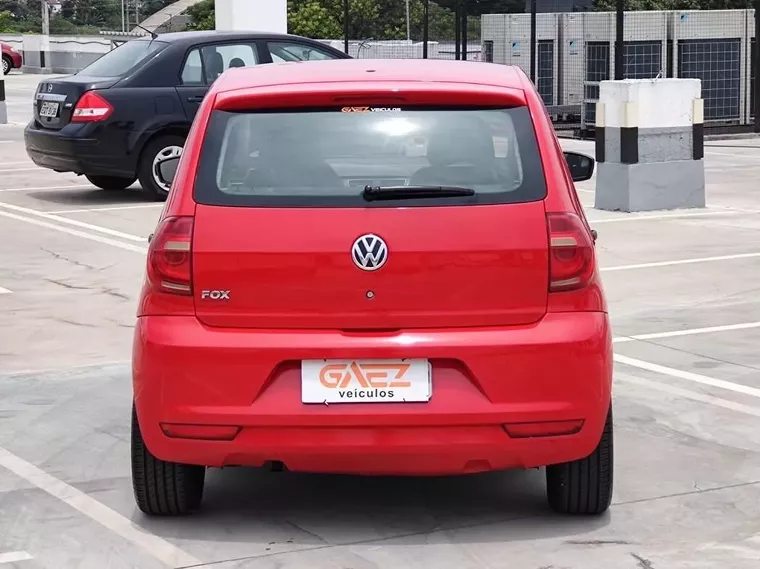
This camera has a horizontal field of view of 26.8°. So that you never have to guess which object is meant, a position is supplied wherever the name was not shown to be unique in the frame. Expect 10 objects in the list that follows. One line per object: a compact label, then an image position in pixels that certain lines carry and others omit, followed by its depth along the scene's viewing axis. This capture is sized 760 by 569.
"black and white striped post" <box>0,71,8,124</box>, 27.91
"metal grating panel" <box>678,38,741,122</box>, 25.14
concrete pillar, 23.75
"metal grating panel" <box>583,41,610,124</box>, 25.25
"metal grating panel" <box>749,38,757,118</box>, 25.36
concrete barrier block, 14.45
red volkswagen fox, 4.83
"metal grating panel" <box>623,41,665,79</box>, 25.12
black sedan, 15.55
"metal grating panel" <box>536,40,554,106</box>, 26.29
